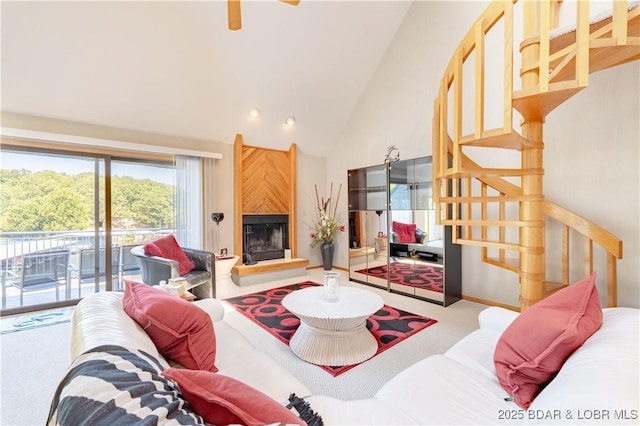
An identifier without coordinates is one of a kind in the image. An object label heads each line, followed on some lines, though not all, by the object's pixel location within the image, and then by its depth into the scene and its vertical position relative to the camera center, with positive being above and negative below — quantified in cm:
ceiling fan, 214 +156
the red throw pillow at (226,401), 65 -46
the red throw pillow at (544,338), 108 -51
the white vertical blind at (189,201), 415 +17
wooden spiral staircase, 147 +63
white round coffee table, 212 -96
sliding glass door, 321 -11
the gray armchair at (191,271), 302 -66
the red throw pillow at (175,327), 120 -50
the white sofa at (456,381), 76 -75
